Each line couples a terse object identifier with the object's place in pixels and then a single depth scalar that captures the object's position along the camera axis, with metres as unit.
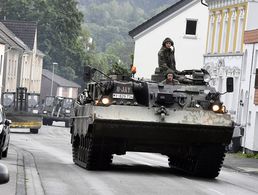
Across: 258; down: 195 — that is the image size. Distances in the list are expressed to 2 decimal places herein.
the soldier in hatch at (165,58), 26.25
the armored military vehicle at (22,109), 61.31
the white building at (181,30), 82.81
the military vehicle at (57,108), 84.88
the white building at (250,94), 50.69
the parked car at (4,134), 27.78
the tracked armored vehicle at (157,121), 24.10
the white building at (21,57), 101.75
